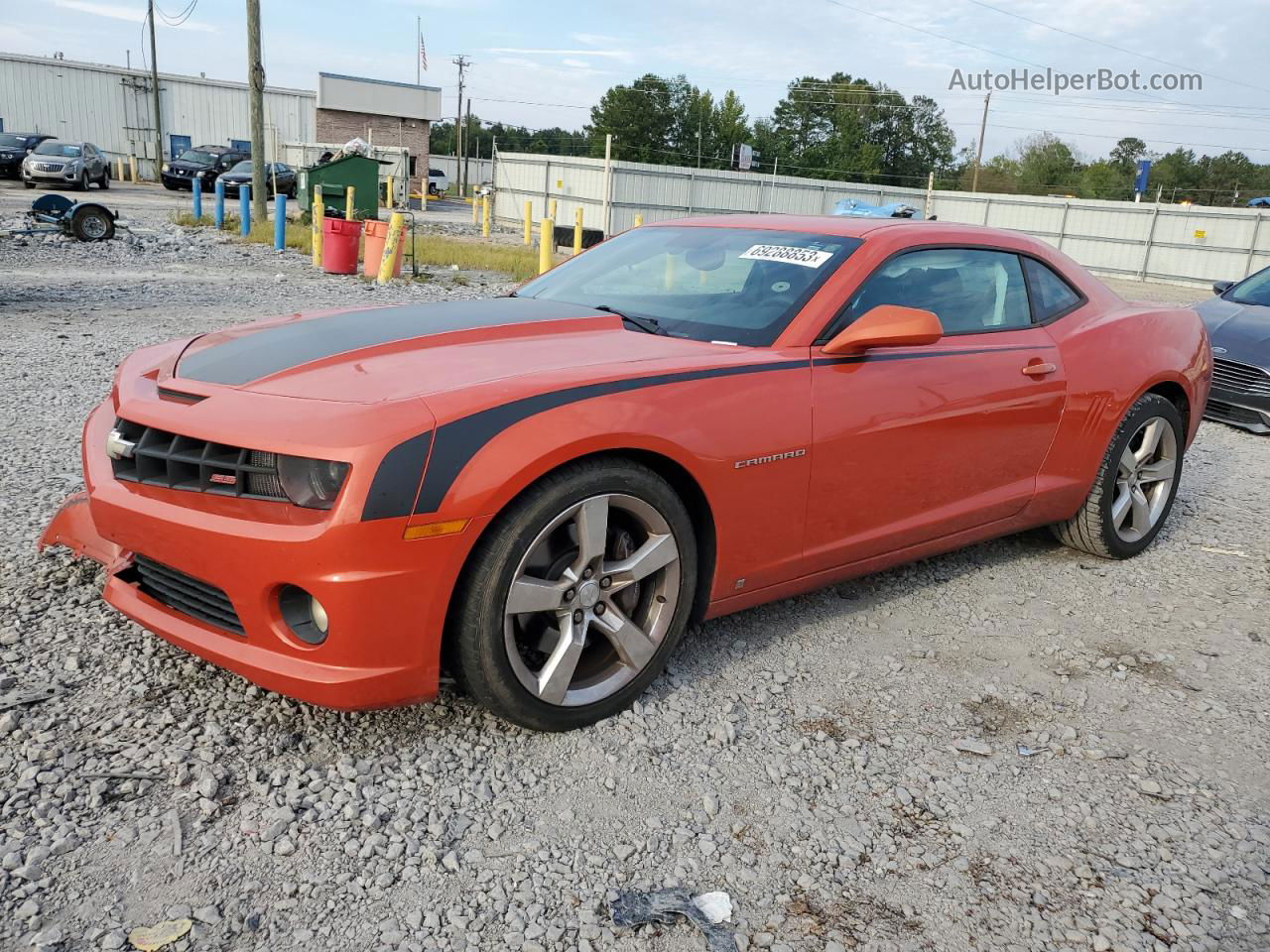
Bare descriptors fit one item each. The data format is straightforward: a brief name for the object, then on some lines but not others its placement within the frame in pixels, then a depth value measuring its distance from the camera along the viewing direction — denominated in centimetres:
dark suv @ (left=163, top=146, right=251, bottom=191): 3672
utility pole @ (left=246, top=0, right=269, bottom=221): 2173
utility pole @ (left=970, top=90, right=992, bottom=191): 6809
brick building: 5134
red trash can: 1555
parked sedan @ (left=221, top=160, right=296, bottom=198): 3219
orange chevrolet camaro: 249
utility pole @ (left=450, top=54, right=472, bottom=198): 6759
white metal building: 4909
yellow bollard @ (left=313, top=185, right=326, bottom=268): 1692
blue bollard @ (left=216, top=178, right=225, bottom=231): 2220
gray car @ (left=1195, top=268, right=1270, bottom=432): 778
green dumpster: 2656
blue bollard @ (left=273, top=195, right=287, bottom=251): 1812
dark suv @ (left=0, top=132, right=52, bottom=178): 3391
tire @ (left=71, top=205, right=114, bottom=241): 1691
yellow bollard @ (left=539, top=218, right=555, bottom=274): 1636
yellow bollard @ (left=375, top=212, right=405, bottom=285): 1508
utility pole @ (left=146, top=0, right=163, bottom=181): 4355
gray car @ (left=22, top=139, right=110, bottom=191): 2984
